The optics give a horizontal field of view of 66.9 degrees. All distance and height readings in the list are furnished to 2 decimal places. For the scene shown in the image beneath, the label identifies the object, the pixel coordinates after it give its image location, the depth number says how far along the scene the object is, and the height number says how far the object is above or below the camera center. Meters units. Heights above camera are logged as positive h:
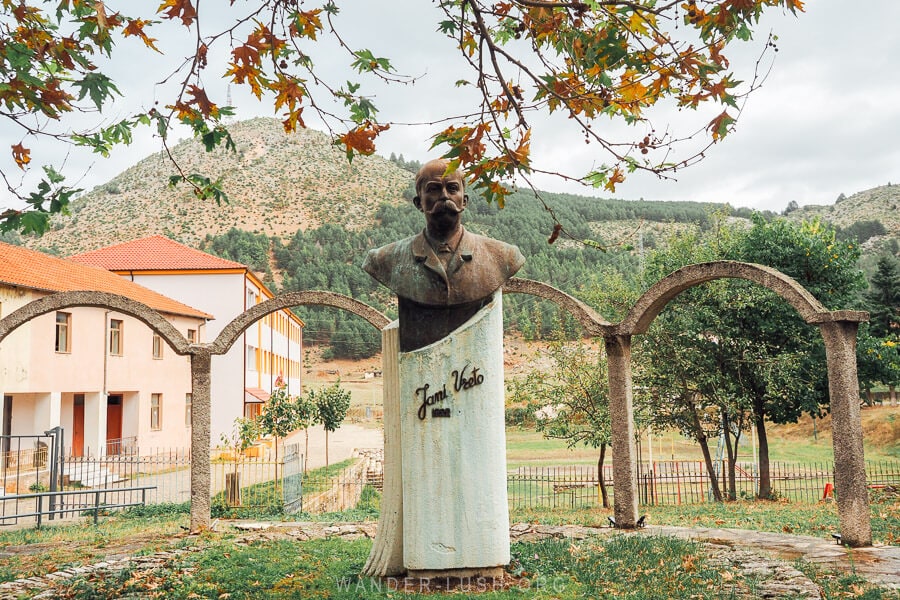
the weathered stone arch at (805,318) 7.91 +0.24
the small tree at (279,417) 23.30 -0.73
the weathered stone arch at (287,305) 9.95 +1.26
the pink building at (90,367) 20.28 +1.17
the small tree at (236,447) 13.73 -1.42
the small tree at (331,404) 26.09 -0.41
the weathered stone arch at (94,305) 9.78 +1.33
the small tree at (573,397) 16.38 -0.25
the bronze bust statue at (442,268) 6.04 +1.09
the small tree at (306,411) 23.56 -0.58
